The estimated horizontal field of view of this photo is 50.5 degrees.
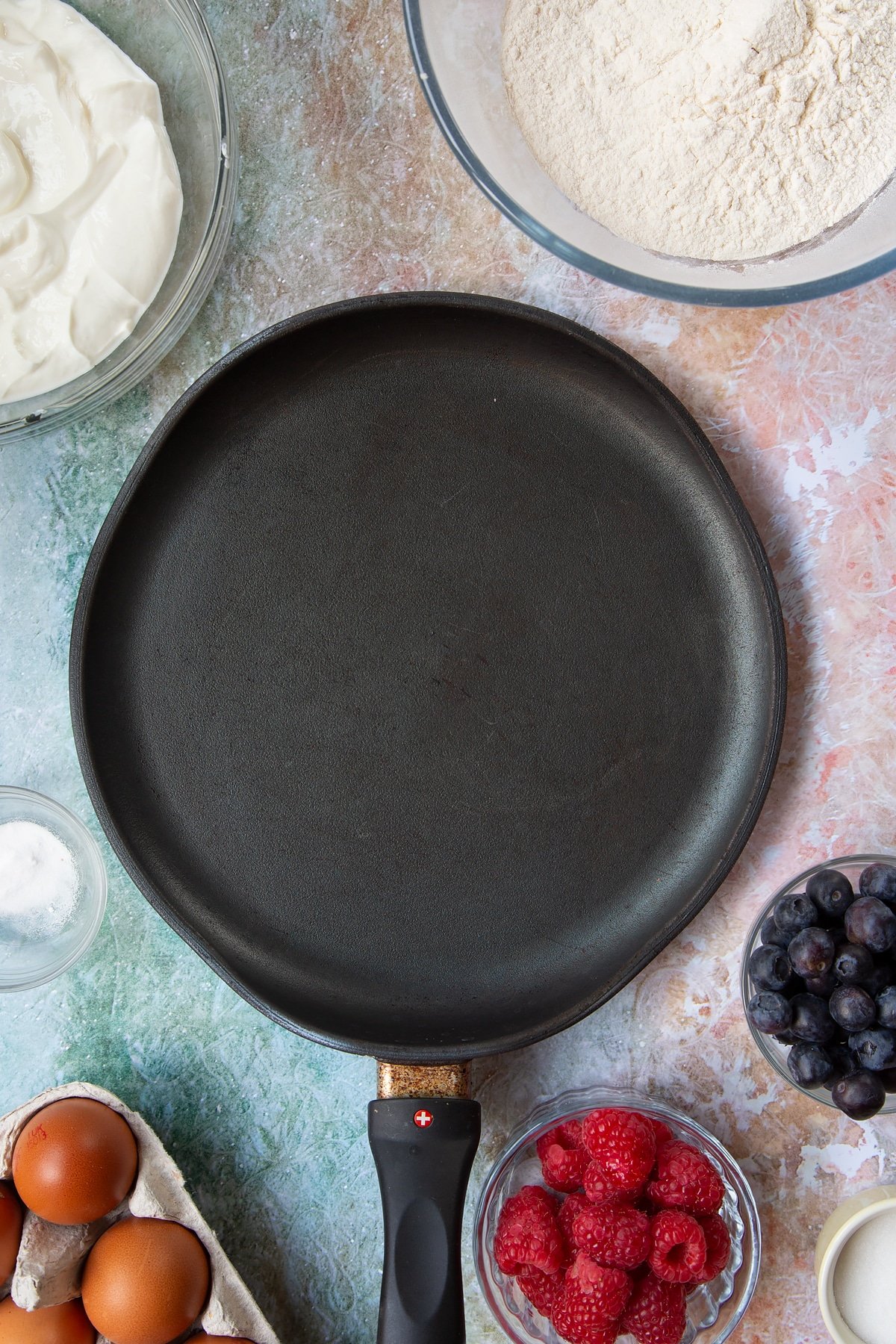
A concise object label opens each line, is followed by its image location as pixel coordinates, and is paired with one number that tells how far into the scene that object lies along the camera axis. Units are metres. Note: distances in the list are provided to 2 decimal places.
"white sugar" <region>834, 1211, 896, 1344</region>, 0.75
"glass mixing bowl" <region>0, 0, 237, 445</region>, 0.79
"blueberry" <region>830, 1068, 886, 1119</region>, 0.69
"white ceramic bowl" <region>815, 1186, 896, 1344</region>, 0.74
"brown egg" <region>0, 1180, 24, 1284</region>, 0.76
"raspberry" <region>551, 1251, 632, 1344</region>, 0.69
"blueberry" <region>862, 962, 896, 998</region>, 0.70
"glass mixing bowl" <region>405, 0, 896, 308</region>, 0.71
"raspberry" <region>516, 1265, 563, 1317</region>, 0.73
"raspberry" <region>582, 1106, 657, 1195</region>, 0.70
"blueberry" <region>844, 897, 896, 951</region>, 0.69
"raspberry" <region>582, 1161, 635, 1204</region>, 0.71
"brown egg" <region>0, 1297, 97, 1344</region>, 0.76
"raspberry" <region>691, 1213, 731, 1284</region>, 0.73
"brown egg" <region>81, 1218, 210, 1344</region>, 0.74
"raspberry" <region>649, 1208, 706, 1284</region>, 0.70
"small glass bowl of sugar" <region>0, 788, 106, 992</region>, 0.85
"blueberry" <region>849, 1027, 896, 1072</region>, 0.69
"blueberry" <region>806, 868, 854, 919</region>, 0.72
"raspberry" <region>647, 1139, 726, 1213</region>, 0.72
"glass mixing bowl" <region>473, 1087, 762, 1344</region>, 0.77
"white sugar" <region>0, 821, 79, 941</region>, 0.85
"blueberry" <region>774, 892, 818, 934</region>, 0.72
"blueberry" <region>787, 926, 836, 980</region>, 0.70
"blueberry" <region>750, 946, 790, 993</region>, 0.72
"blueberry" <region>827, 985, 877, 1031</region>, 0.68
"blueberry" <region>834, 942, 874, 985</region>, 0.69
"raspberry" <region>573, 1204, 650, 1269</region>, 0.69
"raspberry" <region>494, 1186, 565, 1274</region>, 0.72
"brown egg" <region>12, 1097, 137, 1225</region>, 0.74
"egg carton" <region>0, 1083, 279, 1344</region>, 0.75
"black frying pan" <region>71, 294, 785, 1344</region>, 0.79
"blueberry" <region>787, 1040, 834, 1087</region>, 0.71
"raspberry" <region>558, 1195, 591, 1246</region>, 0.73
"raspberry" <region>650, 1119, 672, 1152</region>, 0.76
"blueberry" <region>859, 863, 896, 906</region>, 0.72
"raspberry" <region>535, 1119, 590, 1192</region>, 0.73
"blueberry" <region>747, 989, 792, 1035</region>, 0.71
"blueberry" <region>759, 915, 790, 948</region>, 0.74
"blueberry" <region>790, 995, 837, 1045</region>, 0.71
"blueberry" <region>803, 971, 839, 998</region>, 0.71
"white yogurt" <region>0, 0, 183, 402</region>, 0.75
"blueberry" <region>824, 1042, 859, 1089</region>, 0.72
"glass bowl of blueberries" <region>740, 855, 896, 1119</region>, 0.69
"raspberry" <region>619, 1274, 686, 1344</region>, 0.72
